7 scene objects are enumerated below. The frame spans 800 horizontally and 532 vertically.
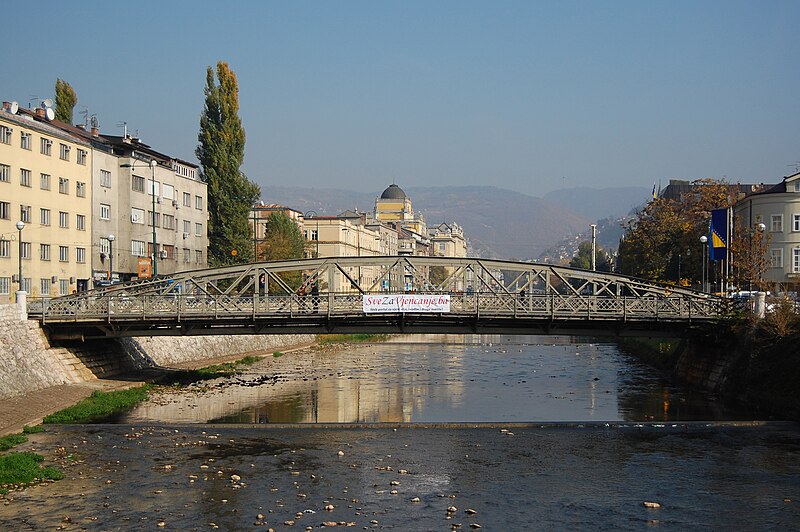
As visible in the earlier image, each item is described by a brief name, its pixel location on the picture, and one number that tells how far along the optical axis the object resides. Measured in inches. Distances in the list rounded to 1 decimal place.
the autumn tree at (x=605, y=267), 7233.3
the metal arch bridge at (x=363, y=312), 1967.3
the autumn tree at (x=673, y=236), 3339.1
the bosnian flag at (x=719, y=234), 2342.5
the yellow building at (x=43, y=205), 2576.3
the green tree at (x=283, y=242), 3964.1
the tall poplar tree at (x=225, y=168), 3592.5
